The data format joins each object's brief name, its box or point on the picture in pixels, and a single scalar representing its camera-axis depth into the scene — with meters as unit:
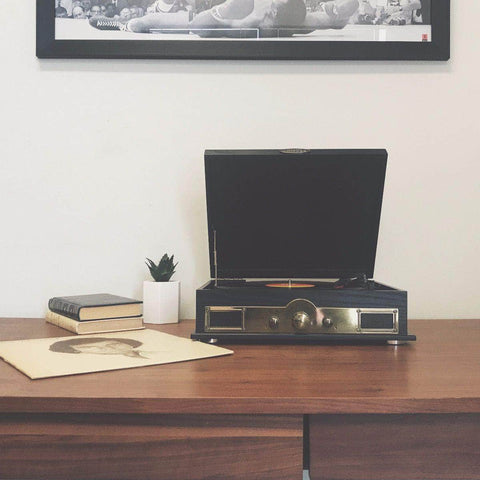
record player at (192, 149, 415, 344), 1.32
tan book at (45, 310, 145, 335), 1.27
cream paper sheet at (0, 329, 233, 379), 0.98
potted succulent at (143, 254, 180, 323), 1.44
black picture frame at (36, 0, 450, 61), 1.53
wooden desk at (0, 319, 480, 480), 0.84
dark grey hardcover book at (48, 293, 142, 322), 1.27
